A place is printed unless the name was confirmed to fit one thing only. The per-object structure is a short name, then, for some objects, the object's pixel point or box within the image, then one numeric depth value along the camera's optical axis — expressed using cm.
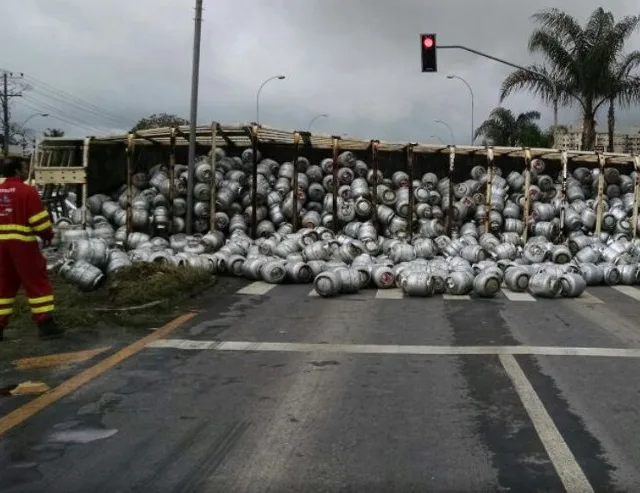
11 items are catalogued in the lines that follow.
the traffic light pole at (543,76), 2111
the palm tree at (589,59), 2572
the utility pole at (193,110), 1694
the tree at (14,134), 6681
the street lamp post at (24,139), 6662
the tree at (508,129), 4319
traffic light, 1991
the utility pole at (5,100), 5756
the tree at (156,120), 6357
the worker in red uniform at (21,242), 724
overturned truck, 1538
